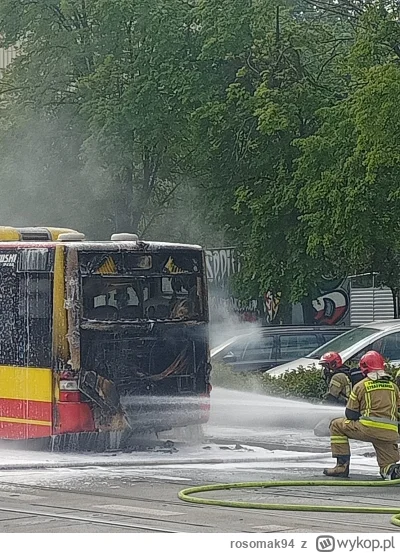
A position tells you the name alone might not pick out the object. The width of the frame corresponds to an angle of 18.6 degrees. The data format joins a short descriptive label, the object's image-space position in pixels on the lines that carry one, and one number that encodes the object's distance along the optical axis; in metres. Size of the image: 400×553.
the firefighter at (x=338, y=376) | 13.62
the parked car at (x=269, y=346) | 22.47
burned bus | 13.92
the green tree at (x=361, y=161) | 18.30
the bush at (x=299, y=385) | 18.67
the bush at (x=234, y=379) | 19.61
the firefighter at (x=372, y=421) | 11.97
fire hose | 9.76
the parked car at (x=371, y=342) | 18.59
